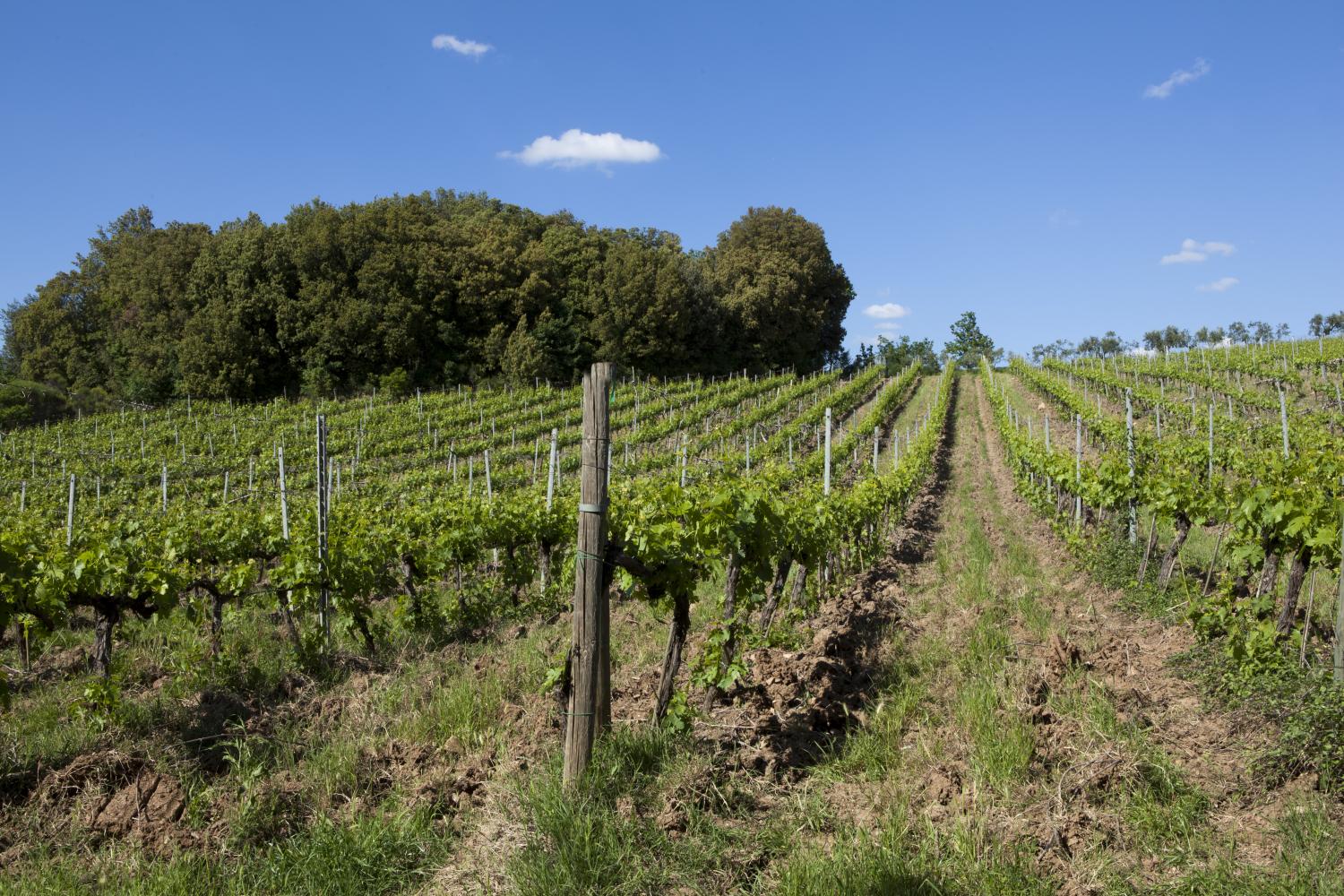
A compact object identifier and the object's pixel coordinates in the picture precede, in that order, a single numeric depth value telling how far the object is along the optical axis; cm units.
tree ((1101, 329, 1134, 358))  7206
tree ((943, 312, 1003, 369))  7779
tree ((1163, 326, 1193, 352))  6656
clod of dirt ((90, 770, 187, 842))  402
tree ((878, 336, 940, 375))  7275
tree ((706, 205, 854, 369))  5053
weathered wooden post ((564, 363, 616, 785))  402
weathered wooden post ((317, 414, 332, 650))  698
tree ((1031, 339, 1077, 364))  6470
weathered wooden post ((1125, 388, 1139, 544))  975
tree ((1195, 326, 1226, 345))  5884
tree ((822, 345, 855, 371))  5872
